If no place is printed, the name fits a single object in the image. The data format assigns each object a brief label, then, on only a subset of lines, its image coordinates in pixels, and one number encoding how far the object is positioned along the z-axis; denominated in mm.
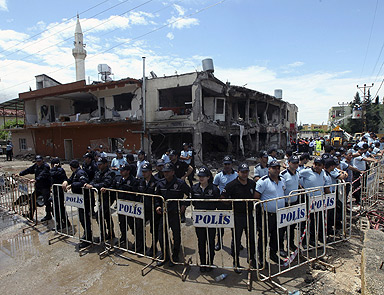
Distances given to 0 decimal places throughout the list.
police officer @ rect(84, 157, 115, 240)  4680
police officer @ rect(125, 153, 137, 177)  7234
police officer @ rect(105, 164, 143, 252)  4383
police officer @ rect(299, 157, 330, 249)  4594
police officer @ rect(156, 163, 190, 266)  3941
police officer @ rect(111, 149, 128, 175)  7125
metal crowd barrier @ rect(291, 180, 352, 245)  4492
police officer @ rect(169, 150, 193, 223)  6750
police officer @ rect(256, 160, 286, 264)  3740
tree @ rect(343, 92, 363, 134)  45809
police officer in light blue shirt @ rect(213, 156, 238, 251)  4699
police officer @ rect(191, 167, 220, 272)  3766
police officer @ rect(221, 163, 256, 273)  3633
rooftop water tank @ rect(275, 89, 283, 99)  26969
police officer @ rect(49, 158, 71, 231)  5387
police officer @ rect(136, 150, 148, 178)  6982
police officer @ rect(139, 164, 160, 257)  4145
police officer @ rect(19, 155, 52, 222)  5738
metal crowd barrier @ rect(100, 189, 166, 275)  4109
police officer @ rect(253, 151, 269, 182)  5336
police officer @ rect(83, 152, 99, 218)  6277
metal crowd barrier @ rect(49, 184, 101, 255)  4754
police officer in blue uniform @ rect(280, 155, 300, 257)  4332
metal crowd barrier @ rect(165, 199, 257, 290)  3588
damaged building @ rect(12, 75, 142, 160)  16938
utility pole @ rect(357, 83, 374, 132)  32500
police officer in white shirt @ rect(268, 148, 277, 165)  6096
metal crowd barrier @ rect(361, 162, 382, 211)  6246
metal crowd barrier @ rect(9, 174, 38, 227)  6082
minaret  30844
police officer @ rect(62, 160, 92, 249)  4754
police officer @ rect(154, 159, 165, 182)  5320
